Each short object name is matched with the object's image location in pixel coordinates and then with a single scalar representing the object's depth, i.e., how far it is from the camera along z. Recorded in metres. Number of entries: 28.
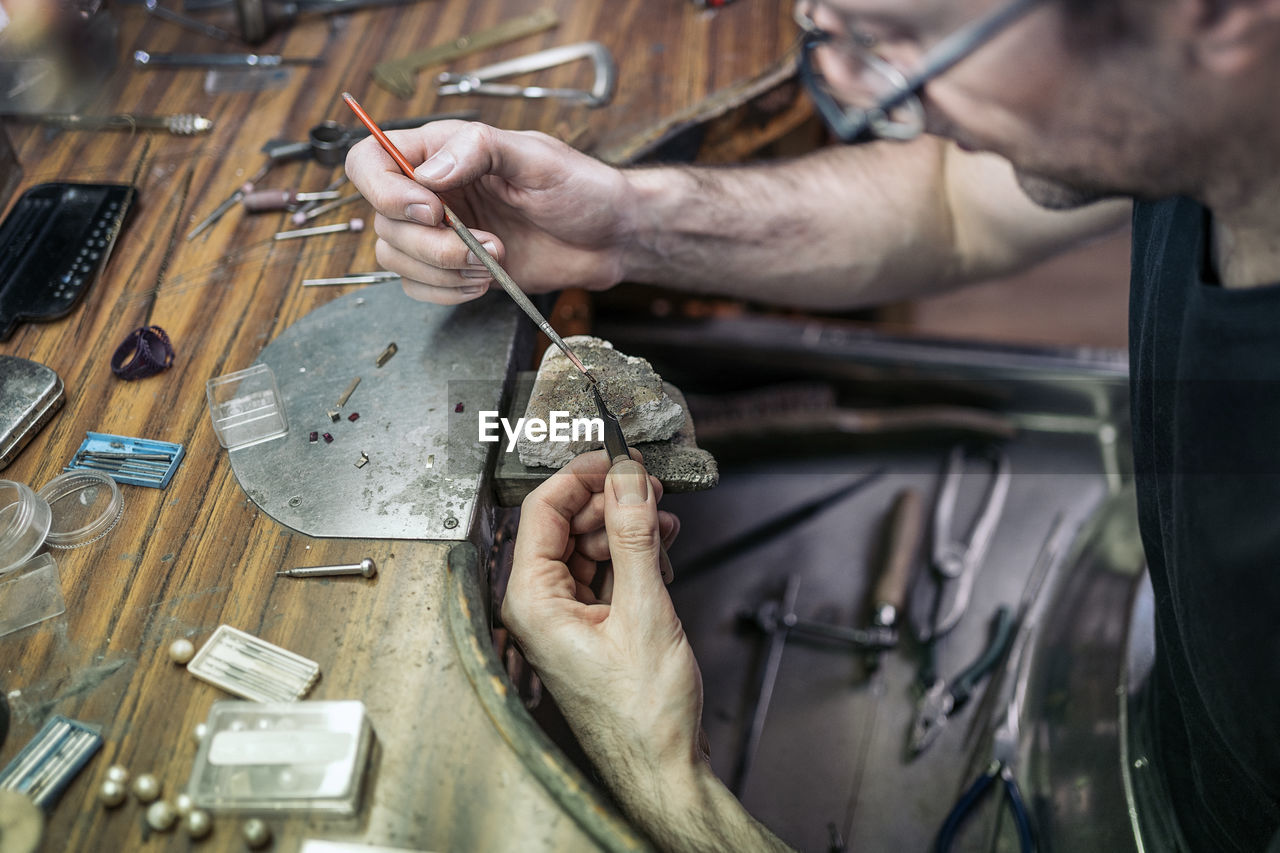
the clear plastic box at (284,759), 0.56
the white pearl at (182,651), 0.61
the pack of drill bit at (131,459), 0.67
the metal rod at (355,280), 0.76
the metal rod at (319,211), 0.80
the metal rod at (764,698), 0.77
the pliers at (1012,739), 0.72
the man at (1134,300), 0.54
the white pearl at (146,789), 0.57
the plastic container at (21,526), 0.64
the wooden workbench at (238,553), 0.57
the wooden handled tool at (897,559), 0.81
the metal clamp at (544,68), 0.88
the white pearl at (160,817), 0.56
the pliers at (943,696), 0.77
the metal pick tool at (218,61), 0.90
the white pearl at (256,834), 0.56
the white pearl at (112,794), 0.57
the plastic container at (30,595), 0.63
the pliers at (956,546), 0.83
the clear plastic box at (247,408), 0.69
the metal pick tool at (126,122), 0.85
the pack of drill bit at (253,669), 0.60
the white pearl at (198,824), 0.56
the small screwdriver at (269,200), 0.80
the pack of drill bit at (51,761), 0.57
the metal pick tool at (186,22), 0.93
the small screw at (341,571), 0.63
